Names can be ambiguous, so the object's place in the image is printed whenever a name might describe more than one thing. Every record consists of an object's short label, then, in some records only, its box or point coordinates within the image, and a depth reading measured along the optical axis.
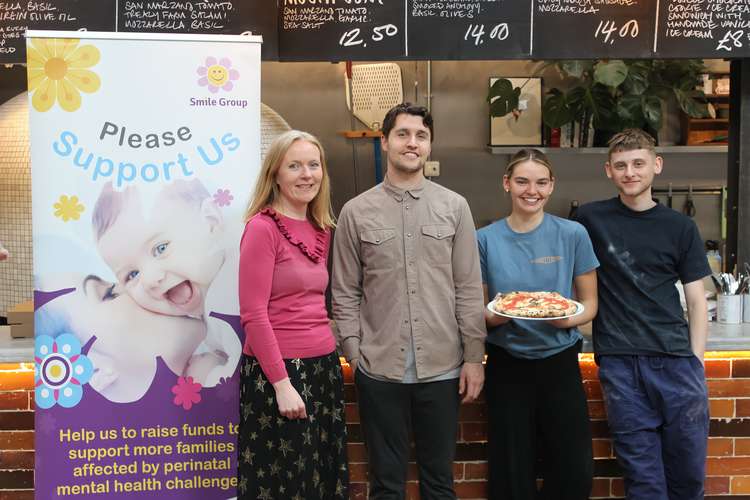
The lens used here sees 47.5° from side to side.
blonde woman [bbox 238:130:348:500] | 2.52
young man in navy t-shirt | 2.97
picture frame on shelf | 5.75
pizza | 2.69
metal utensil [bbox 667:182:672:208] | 5.96
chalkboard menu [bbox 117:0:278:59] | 3.71
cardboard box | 3.35
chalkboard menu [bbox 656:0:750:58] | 3.80
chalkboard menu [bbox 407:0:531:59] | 3.78
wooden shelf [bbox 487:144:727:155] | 5.35
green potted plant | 4.97
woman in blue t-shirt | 2.91
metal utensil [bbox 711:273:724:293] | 3.61
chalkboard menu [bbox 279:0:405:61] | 3.78
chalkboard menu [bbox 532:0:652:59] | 3.79
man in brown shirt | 2.79
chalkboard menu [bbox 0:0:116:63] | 3.69
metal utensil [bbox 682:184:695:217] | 5.93
